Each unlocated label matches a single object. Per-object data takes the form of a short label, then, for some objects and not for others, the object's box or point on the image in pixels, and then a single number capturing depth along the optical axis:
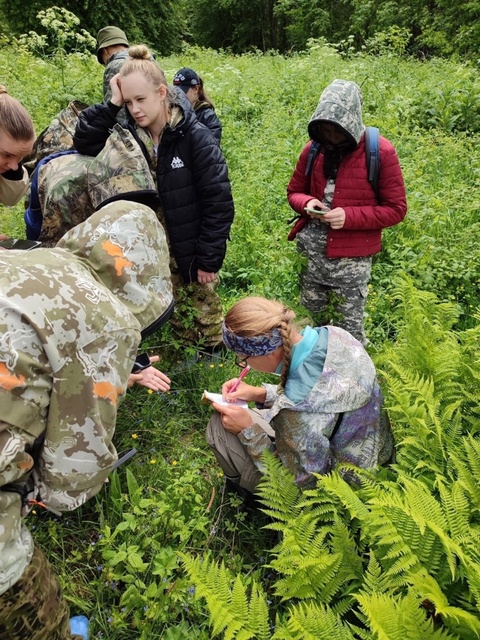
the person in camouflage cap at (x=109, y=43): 5.03
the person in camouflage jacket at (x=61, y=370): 1.26
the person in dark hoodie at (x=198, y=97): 4.51
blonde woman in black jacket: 2.81
